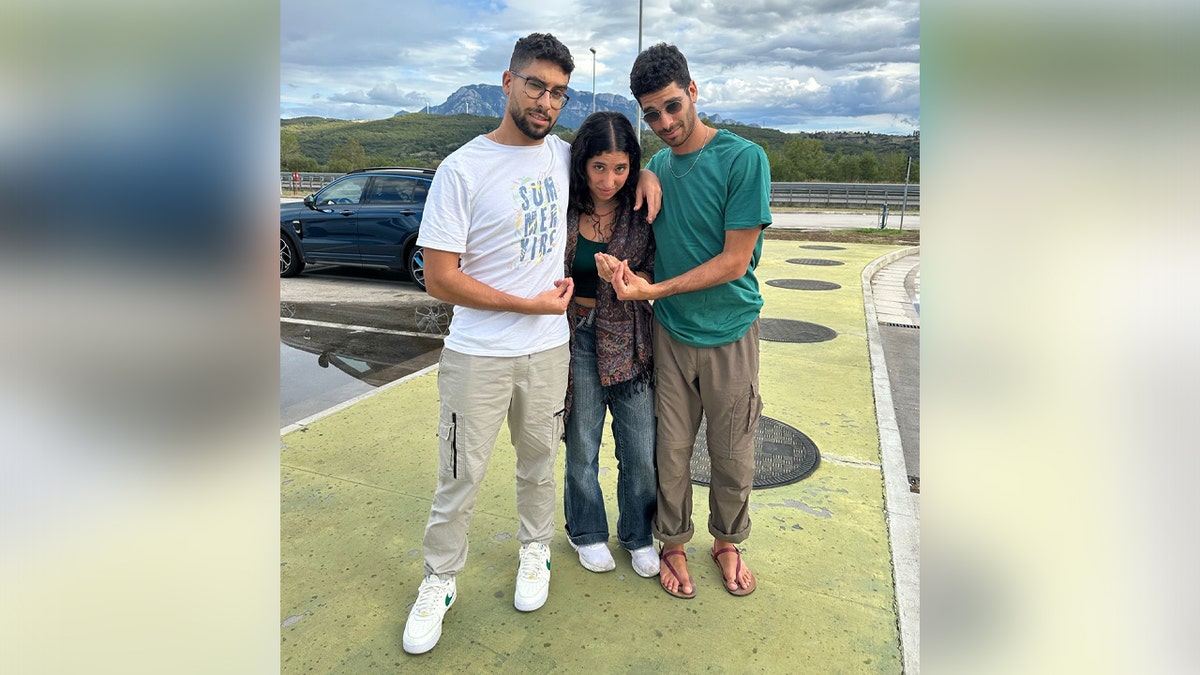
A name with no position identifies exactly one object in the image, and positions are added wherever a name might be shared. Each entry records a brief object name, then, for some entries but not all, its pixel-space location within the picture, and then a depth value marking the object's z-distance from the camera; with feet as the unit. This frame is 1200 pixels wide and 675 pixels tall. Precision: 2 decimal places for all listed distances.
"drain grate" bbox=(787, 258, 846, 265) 40.22
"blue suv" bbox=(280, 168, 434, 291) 30.50
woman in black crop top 8.11
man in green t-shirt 7.62
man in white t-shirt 7.22
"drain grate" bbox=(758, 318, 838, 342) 21.61
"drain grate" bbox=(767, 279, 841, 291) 31.24
